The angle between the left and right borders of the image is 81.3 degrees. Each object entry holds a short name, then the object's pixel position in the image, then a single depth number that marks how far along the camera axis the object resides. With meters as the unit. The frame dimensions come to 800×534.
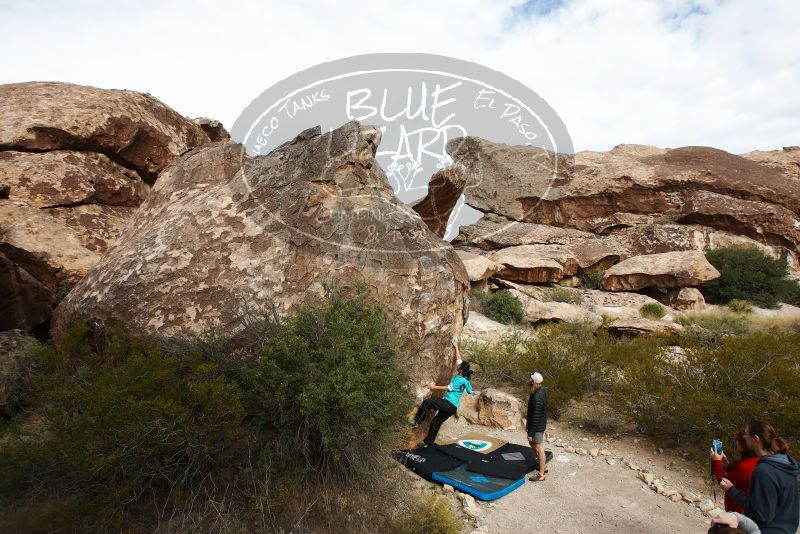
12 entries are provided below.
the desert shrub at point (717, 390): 4.65
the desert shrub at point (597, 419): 5.79
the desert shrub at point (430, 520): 3.24
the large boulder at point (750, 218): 19.02
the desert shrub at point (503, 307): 11.76
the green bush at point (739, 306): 14.66
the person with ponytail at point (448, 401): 4.68
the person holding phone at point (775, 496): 2.38
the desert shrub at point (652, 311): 13.43
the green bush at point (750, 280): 15.70
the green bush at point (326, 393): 3.32
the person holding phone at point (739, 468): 2.61
